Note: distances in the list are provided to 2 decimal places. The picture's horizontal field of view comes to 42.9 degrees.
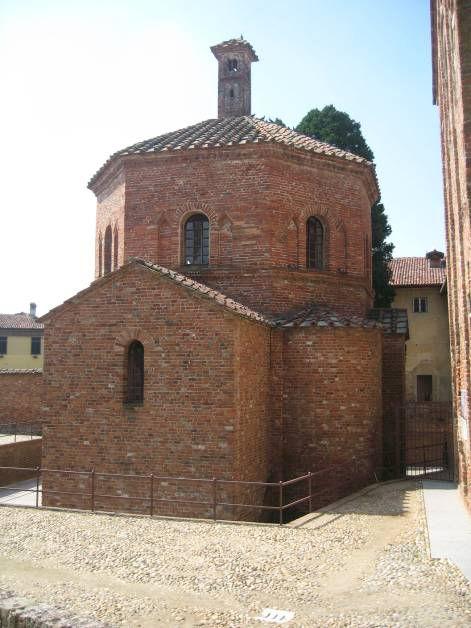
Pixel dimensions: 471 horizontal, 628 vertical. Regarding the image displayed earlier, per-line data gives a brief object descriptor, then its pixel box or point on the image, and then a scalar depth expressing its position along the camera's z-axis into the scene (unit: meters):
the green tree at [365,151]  25.89
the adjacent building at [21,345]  44.06
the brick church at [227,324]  11.96
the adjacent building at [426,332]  31.58
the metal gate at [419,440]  15.94
